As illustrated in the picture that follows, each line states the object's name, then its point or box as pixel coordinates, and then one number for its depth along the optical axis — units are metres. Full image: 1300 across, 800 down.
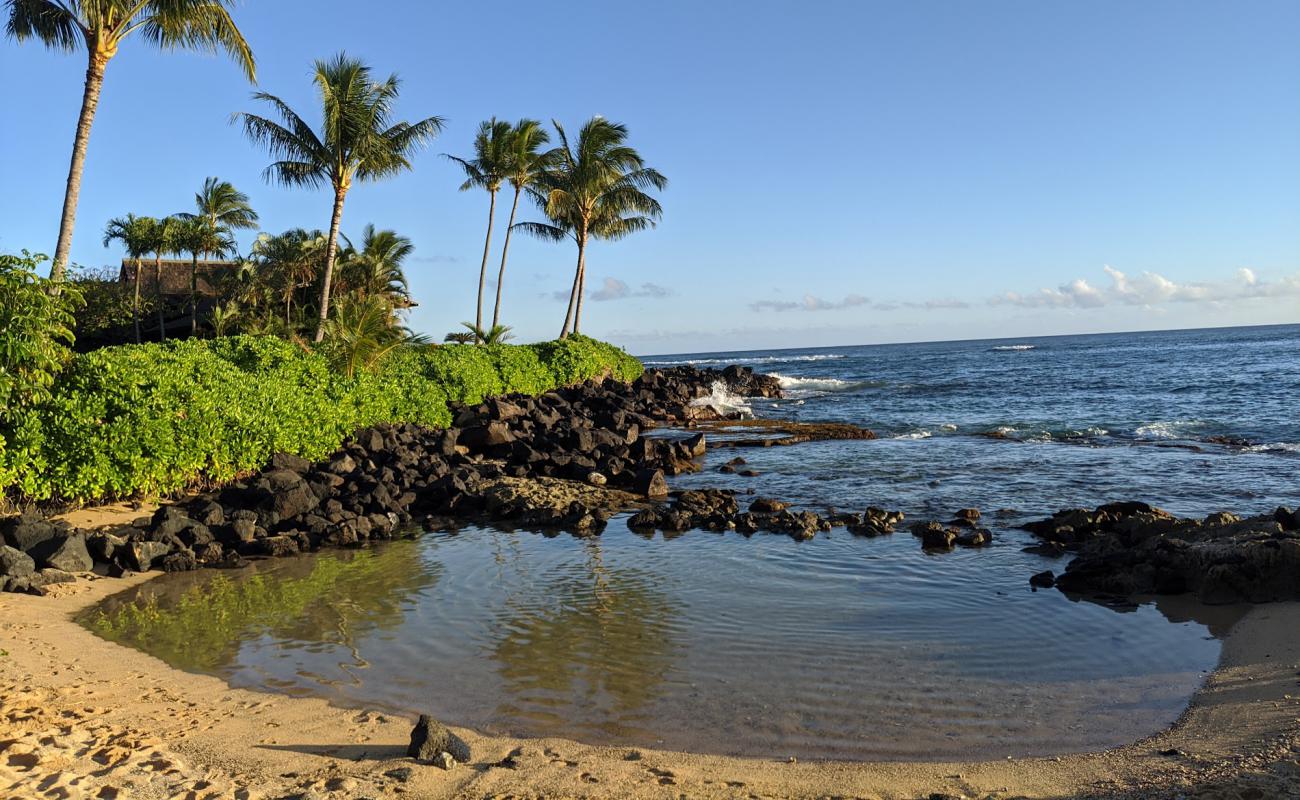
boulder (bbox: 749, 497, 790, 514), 14.04
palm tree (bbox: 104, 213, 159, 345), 38.78
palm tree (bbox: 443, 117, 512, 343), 36.16
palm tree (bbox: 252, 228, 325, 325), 35.00
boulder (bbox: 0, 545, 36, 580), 8.82
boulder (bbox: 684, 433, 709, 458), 21.45
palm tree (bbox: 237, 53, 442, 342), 23.42
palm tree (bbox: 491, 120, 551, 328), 36.12
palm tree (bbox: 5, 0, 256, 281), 14.39
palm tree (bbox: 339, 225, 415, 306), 36.97
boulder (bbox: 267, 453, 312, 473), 14.45
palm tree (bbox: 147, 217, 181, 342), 38.84
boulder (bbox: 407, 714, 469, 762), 5.00
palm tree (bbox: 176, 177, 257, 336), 40.91
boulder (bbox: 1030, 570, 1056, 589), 9.39
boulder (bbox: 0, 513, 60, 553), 9.57
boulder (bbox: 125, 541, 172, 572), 10.00
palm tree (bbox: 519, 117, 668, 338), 38.62
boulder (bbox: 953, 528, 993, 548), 11.52
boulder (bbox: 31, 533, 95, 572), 9.45
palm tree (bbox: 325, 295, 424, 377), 18.33
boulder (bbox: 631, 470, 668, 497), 16.14
